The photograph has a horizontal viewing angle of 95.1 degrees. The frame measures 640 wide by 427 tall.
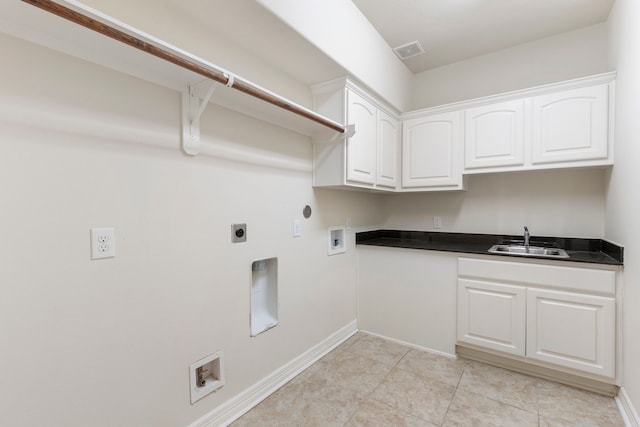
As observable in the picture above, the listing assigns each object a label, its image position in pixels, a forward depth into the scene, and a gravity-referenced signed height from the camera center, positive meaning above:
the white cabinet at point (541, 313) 1.89 -0.76
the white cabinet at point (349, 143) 2.18 +0.52
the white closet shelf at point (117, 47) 0.91 +0.61
